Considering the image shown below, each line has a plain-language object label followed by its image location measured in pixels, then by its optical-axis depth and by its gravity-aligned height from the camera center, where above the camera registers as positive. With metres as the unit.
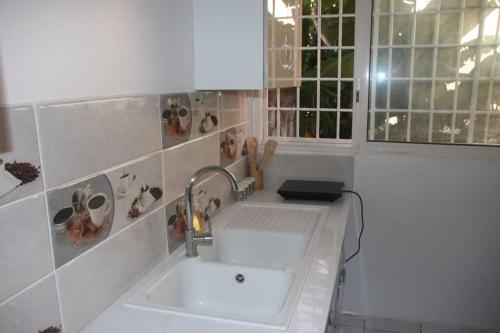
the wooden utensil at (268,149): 2.44 -0.36
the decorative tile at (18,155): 0.84 -0.13
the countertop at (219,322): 1.09 -0.60
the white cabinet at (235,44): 1.58 +0.16
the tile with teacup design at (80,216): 1.01 -0.32
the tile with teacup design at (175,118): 1.49 -0.11
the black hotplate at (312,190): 2.16 -0.53
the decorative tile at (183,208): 1.56 -0.48
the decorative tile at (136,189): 1.24 -0.31
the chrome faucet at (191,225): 1.45 -0.47
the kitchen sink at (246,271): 1.25 -0.62
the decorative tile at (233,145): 2.08 -0.30
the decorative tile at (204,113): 1.74 -0.11
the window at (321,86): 2.41 -0.01
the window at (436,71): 2.18 +0.06
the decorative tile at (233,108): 2.07 -0.11
